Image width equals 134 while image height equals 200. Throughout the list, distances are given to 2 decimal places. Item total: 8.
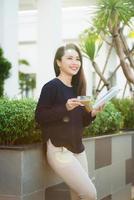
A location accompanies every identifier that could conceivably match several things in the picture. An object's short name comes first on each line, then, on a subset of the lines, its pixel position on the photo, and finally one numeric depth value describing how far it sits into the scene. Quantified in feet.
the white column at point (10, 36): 27.43
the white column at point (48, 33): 31.50
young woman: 11.69
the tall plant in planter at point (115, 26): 21.12
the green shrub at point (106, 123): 16.74
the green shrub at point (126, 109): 21.77
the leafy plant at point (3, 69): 21.79
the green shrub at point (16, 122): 12.59
